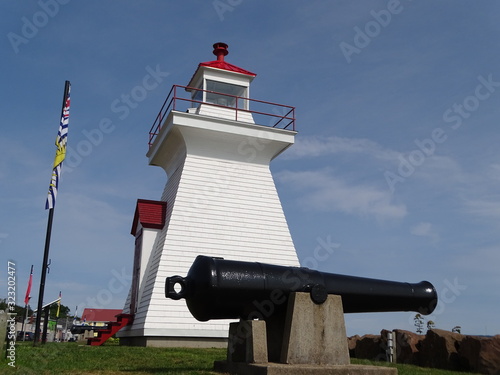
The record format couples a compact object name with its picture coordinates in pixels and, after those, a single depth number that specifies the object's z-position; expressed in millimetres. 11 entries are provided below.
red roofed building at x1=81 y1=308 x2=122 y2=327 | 62916
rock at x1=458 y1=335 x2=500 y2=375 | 9469
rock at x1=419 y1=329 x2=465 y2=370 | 10305
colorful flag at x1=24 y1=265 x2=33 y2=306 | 20127
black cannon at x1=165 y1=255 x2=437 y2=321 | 6219
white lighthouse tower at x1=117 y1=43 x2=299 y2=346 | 14508
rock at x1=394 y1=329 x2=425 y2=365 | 11281
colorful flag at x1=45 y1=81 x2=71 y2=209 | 13992
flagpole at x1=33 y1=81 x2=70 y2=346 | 12867
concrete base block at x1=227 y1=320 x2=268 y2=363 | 6284
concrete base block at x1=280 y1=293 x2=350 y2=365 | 6328
